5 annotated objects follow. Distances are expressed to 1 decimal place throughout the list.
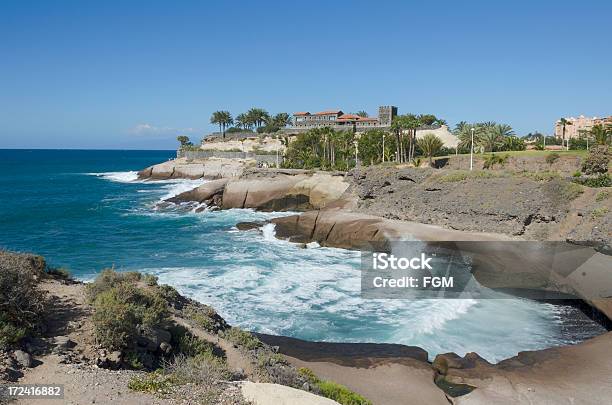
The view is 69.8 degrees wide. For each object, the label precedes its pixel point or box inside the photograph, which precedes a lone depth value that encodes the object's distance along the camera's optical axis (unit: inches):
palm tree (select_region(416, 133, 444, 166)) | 2306.8
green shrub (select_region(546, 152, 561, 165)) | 1942.7
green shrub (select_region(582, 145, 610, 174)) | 1685.5
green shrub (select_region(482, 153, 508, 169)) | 2028.8
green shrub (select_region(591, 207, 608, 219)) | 1160.8
